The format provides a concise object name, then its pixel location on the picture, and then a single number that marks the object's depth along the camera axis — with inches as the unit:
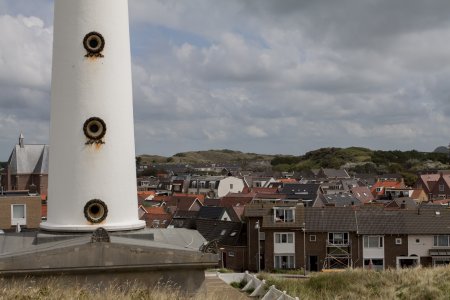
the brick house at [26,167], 3048.7
